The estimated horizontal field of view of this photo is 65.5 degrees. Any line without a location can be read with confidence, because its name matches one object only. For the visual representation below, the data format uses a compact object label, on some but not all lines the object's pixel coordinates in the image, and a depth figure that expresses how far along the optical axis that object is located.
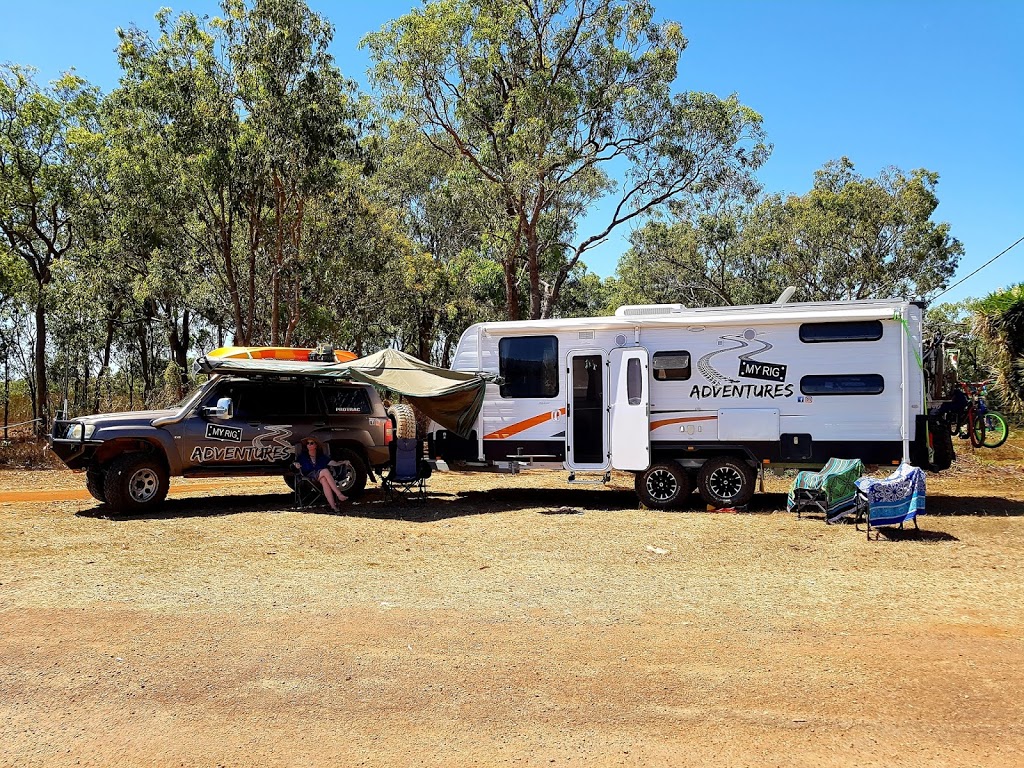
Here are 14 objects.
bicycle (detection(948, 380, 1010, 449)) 11.05
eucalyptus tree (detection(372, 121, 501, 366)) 22.82
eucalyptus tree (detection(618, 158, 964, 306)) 29.69
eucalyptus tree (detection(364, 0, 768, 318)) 19.73
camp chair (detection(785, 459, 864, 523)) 10.09
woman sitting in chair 11.25
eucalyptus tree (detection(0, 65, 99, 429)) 20.91
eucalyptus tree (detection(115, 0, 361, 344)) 17.67
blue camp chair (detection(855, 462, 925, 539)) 8.90
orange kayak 11.74
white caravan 10.71
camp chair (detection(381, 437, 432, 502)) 11.88
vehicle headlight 10.50
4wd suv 10.70
